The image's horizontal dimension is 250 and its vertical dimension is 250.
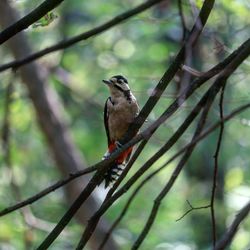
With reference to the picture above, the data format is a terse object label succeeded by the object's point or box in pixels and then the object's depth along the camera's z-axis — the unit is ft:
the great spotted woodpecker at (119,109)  36.29
